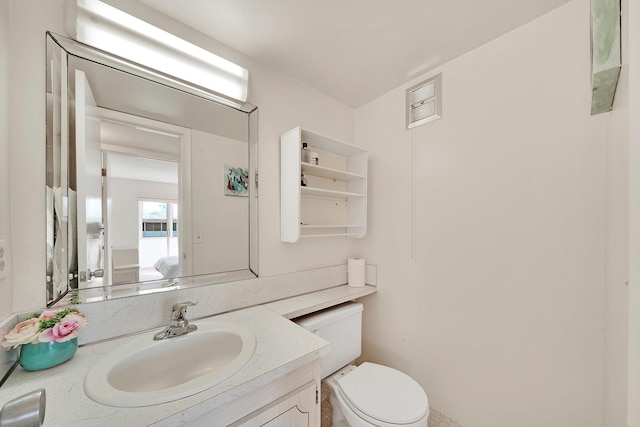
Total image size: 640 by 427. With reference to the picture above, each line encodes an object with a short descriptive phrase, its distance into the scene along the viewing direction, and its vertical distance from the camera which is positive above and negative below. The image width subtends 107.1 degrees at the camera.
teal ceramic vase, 0.73 -0.45
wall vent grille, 1.45 +0.71
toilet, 1.06 -0.90
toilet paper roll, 1.78 -0.44
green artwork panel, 0.54 +0.41
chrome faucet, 0.96 -0.47
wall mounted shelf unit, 1.41 +0.18
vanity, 0.60 -0.51
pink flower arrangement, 0.70 -0.36
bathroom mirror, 0.91 +0.15
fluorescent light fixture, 0.95 +0.76
